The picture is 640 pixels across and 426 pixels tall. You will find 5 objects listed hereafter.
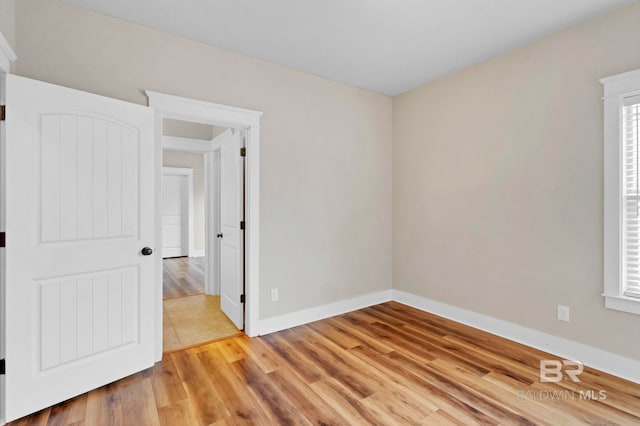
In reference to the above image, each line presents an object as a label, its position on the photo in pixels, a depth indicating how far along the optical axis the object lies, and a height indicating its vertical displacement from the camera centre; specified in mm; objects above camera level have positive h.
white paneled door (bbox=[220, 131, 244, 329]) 3254 -215
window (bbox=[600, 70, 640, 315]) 2322 +169
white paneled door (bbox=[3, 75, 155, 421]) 1885 -216
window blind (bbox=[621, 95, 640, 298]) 2318 +116
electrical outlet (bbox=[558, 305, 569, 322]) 2656 -865
